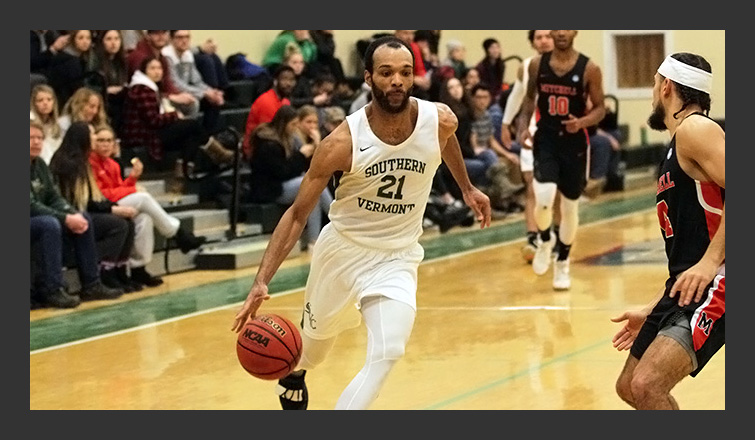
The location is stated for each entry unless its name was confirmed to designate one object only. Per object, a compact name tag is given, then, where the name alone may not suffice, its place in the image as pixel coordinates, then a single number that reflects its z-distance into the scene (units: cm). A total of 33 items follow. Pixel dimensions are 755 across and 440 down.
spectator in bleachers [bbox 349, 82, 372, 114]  1462
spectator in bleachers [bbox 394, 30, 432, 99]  1541
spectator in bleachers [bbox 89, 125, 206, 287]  1128
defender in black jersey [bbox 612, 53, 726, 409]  507
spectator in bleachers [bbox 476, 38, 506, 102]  1822
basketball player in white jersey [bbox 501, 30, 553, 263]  1209
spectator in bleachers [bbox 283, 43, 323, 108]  1458
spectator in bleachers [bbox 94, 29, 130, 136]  1286
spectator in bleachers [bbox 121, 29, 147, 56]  1369
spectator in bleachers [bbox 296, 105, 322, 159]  1331
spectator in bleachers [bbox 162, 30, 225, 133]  1376
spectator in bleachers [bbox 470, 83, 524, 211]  1584
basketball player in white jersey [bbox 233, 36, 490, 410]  581
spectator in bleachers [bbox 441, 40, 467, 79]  1778
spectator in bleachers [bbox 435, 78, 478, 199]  1522
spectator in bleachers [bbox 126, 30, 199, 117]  1335
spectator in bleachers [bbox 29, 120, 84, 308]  1037
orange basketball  595
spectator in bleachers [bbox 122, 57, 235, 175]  1287
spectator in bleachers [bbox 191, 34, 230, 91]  1438
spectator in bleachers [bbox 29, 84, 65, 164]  1101
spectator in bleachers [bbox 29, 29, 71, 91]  1226
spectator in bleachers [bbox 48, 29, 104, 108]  1238
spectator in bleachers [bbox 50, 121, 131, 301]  1085
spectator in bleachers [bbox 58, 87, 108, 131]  1141
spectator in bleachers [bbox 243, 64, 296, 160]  1352
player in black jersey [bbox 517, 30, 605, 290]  1087
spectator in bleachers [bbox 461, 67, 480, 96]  1653
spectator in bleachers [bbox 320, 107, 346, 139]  1388
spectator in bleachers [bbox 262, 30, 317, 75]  1571
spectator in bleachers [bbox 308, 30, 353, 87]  1598
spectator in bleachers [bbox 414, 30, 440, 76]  1639
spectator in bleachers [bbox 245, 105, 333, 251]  1308
